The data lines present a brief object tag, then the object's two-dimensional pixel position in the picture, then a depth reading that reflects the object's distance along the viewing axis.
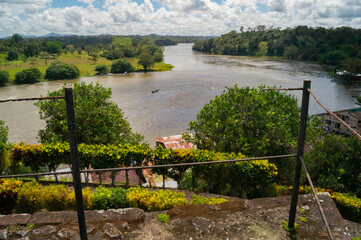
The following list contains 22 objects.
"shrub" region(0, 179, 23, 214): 6.07
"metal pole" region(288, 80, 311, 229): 3.42
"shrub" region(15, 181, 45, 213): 6.16
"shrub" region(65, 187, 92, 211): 6.21
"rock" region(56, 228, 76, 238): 4.08
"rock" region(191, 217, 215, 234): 4.25
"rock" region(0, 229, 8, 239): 4.06
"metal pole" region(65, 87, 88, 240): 2.86
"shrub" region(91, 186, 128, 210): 6.33
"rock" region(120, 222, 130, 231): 4.27
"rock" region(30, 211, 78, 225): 4.43
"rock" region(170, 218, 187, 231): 4.32
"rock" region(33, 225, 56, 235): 4.18
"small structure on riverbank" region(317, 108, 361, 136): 20.98
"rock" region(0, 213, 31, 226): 4.36
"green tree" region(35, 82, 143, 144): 12.01
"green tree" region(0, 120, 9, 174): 10.77
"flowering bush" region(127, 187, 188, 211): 5.70
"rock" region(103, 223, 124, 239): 4.07
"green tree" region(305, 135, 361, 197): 10.07
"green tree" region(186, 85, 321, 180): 11.27
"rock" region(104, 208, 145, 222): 4.50
